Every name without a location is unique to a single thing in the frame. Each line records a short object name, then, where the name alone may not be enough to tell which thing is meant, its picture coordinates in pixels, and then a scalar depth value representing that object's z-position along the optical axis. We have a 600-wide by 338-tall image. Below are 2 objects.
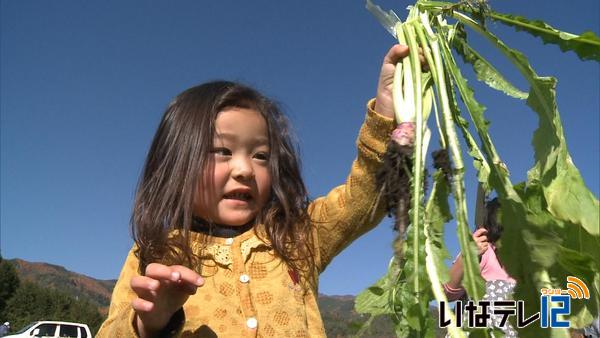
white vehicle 14.20
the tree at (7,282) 29.75
